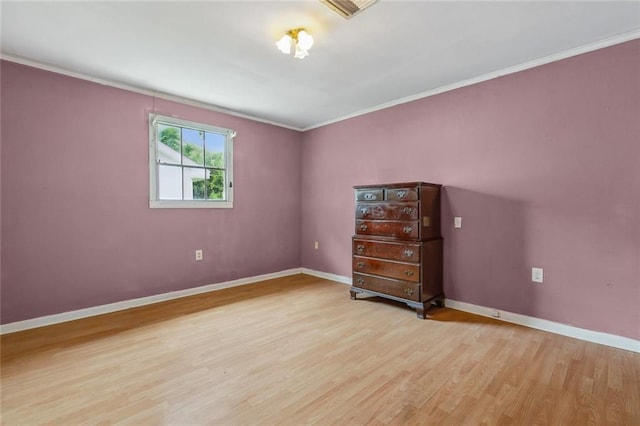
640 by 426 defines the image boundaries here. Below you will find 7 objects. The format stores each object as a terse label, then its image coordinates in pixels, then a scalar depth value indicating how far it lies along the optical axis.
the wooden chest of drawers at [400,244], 2.94
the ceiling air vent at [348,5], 1.83
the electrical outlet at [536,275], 2.59
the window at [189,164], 3.38
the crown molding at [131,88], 2.57
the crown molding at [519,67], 2.24
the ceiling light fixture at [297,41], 2.11
